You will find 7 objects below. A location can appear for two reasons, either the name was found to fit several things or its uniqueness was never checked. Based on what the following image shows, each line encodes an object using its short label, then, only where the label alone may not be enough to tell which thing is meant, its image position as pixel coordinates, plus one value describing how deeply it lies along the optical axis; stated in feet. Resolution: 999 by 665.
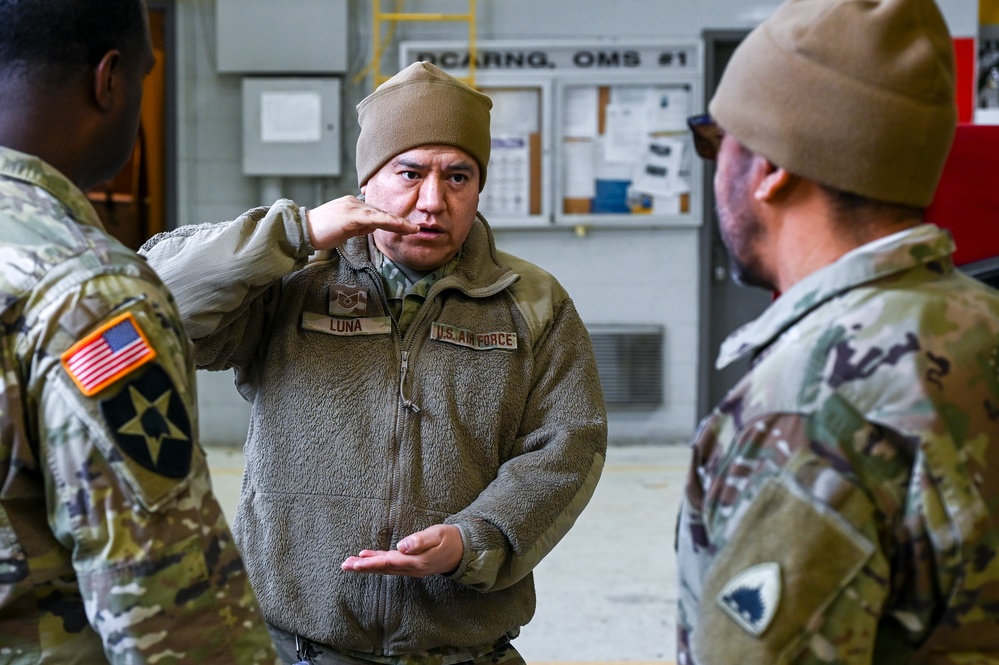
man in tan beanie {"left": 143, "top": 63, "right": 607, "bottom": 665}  5.41
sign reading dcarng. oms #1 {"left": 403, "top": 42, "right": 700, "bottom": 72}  19.72
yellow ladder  19.35
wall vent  20.31
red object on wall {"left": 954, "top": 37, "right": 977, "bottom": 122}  19.21
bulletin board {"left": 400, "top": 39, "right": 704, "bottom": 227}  19.71
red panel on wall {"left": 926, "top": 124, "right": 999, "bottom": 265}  7.90
